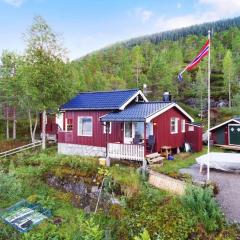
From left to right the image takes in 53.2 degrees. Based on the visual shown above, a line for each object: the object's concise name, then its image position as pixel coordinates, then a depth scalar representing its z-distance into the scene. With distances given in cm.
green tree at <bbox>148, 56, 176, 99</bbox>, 3685
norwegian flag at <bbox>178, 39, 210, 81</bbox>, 1124
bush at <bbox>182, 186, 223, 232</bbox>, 859
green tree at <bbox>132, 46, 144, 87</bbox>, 4805
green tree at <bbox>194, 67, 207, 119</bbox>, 3632
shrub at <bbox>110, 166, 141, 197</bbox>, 1102
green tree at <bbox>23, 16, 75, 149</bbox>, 1994
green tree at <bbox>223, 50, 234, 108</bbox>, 3809
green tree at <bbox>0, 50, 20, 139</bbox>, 2548
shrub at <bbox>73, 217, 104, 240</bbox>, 903
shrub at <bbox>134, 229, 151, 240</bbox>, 751
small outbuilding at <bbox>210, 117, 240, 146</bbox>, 1948
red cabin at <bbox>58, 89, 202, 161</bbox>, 1517
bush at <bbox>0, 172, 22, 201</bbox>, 1229
